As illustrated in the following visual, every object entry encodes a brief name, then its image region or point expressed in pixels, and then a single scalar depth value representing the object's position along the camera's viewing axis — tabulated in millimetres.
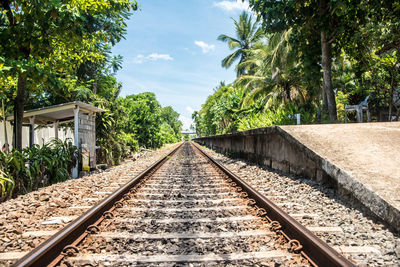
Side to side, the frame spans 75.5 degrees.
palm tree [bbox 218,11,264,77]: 35375
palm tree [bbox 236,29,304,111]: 16672
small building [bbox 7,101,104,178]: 7805
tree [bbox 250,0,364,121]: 9102
